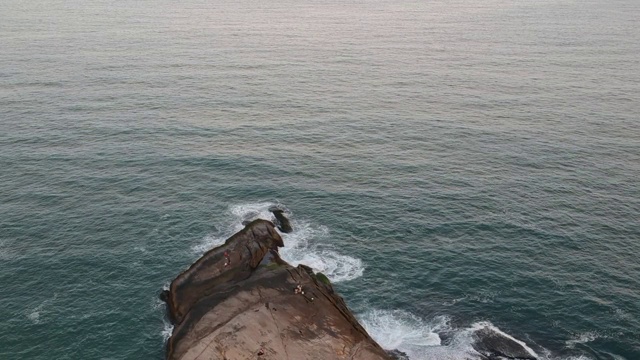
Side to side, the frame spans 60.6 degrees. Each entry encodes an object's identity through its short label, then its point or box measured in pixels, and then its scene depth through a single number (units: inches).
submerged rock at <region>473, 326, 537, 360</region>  2672.2
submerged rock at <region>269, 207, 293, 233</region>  3730.3
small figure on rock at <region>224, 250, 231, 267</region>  3150.3
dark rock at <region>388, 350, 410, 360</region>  2677.2
